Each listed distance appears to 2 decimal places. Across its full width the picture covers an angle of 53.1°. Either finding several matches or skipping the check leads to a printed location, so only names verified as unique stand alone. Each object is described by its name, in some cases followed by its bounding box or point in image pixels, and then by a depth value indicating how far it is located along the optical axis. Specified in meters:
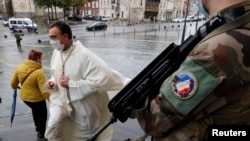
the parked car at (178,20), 58.13
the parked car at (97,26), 35.83
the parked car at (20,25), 34.16
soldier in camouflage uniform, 1.07
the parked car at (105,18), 56.55
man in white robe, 2.91
